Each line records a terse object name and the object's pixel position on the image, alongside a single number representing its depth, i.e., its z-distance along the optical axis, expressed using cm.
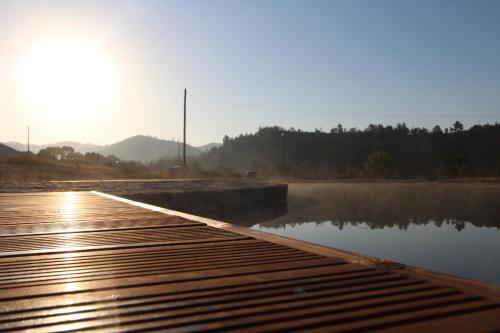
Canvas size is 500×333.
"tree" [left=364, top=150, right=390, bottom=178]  3872
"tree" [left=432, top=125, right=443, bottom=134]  6644
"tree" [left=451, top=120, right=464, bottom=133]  6531
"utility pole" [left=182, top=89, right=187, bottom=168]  3111
